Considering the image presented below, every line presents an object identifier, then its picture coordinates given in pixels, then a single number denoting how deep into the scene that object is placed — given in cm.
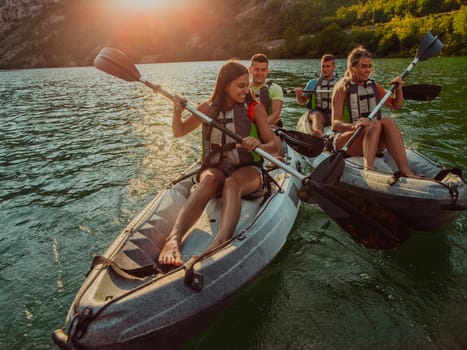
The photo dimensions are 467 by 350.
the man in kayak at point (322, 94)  721
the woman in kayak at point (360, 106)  439
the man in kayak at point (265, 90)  602
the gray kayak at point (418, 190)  345
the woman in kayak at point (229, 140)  338
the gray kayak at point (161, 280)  210
